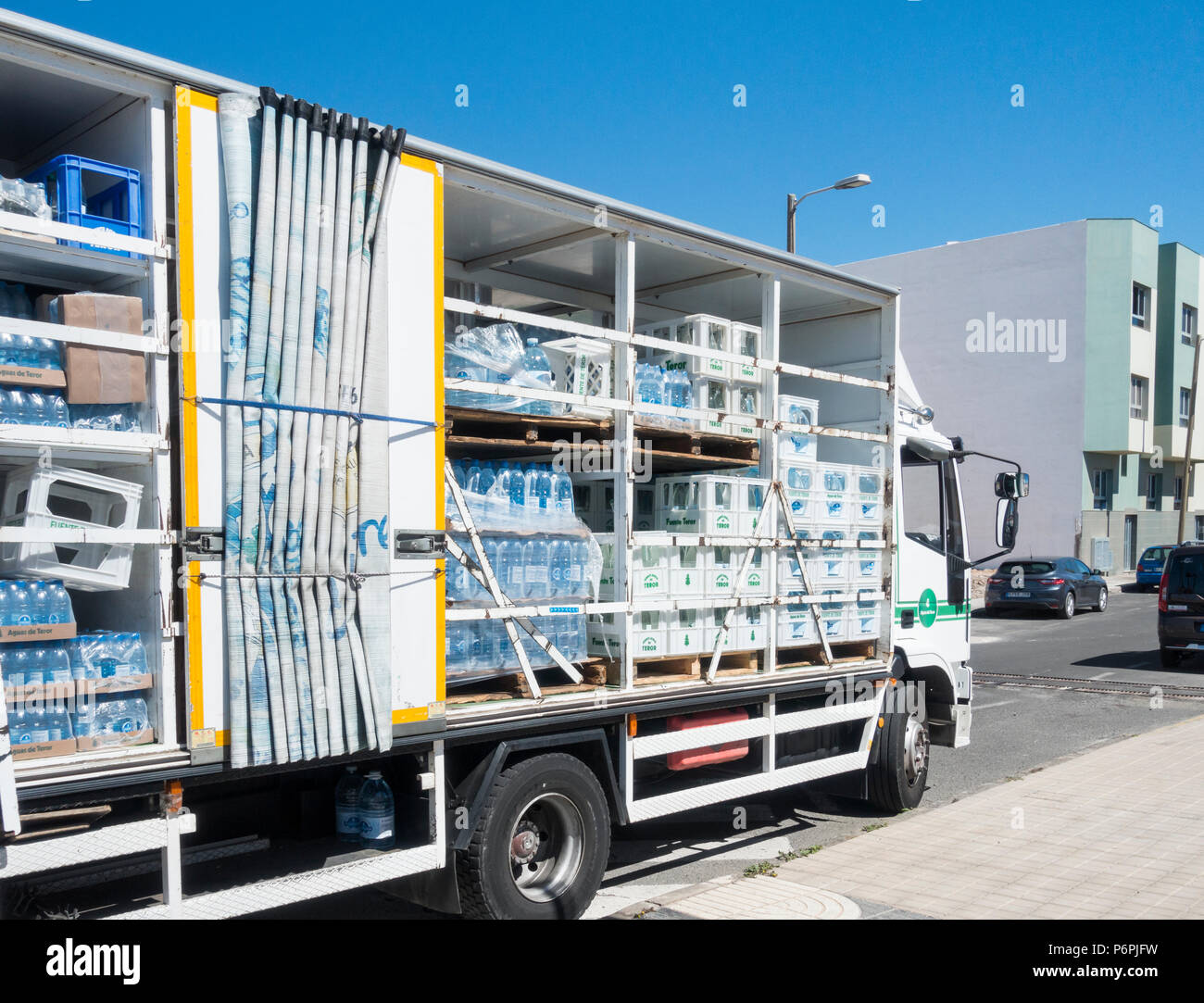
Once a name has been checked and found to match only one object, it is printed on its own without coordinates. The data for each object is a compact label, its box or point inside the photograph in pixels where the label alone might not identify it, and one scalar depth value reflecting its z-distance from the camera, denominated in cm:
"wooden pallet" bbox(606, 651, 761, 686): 587
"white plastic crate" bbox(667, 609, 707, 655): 616
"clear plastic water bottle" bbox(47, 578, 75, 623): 374
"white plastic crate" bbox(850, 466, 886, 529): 745
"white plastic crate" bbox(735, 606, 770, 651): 654
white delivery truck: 377
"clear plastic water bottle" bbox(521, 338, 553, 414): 588
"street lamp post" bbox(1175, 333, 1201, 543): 3158
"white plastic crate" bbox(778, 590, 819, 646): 682
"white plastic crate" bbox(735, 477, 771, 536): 667
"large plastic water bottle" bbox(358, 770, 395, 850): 467
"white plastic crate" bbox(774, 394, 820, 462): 693
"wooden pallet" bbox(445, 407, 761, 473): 539
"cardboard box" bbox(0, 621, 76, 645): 360
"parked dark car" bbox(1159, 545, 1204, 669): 1567
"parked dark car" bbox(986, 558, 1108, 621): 2350
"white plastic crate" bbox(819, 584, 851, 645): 715
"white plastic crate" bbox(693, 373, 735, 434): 658
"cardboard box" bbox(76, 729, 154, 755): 375
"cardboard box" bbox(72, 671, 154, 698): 376
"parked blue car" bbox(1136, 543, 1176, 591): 3080
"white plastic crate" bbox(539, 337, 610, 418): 612
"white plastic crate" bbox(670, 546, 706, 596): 618
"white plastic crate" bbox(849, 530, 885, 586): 738
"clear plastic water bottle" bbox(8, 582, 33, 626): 363
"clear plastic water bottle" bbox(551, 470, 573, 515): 581
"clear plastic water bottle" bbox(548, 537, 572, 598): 562
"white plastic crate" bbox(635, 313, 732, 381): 664
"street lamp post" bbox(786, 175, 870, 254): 1594
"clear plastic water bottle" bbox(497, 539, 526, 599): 543
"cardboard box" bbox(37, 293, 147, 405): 374
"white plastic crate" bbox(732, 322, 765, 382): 678
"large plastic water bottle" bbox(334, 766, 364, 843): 469
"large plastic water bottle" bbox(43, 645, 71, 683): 371
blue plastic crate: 384
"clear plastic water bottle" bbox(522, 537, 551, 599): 554
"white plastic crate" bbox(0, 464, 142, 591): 368
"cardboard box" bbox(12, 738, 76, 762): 358
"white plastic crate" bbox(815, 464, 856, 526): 714
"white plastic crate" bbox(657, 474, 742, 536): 648
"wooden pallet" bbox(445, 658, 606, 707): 526
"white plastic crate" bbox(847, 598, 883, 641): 742
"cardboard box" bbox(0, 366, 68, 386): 364
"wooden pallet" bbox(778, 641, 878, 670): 708
